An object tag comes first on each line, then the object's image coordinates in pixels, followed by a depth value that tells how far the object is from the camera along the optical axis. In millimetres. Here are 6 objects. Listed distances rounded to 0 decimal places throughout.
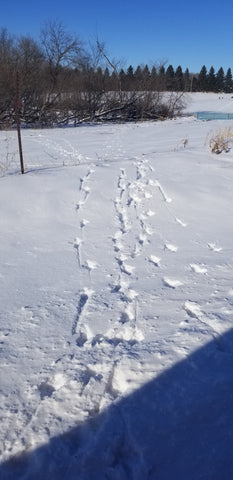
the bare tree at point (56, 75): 18125
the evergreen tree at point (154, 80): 22047
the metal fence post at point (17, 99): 4950
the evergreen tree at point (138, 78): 21394
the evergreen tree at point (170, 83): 24862
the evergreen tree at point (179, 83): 28061
